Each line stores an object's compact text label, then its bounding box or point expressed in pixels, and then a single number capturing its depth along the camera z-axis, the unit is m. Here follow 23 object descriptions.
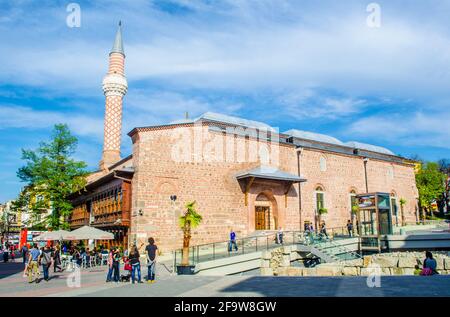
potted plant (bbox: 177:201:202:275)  15.87
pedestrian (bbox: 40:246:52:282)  14.85
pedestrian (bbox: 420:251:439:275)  12.21
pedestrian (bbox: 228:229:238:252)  20.61
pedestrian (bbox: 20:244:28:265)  25.56
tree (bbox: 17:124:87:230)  31.45
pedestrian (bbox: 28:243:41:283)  14.83
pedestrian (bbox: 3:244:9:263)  27.31
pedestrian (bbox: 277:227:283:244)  23.16
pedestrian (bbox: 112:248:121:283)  13.43
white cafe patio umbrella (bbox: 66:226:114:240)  20.77
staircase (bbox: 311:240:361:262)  20.44
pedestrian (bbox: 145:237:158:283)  12.73
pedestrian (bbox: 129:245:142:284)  12.79
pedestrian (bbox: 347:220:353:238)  27.38
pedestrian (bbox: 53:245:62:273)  18.83
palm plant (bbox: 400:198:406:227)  37.22
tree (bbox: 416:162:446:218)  49.84
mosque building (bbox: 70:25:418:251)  23.02
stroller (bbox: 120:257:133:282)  13.84
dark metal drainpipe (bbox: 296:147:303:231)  29.23
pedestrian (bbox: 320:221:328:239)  22.78
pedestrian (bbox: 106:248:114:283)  13.46
